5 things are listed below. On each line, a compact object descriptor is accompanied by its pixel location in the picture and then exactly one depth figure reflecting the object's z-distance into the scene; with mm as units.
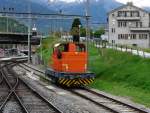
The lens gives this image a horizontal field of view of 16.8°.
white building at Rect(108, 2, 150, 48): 131375
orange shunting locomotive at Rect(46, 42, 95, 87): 36594
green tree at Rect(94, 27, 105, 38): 181700
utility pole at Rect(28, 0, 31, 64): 79938
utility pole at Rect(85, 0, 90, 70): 46906
